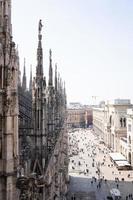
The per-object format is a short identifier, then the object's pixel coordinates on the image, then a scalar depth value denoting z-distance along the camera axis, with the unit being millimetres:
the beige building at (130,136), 88106
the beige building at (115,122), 110562
